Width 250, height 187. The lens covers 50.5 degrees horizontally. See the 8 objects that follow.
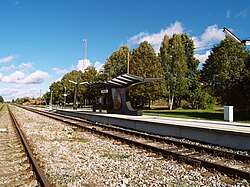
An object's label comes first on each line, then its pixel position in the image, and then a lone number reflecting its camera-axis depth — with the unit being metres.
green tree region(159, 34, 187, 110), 50.88
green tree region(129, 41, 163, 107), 47.88
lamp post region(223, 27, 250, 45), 13.99
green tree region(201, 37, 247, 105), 31.92
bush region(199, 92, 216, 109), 53.53
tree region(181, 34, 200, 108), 54.41
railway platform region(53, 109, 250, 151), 9.97
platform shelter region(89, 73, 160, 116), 22.37
